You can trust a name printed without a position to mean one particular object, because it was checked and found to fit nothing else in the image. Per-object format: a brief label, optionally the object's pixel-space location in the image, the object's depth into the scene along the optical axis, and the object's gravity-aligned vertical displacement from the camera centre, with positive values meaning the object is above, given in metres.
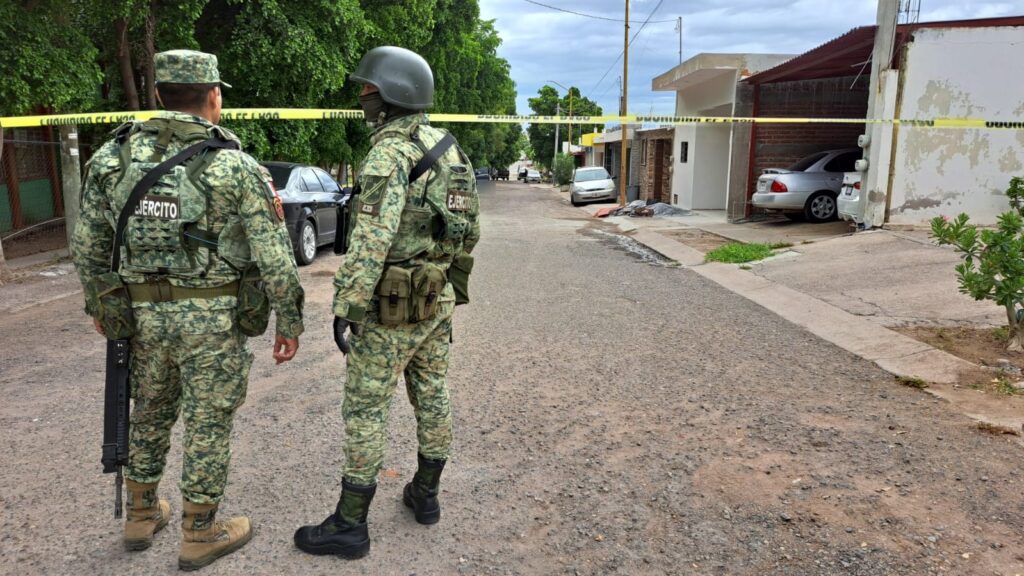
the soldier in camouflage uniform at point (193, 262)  2.46 -0.37
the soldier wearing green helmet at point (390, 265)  2.53 -0.39
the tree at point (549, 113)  63.78 +4.18
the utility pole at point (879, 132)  10.82 +0.48
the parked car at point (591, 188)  25.86 -1.00
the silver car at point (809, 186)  13.95 -0.44
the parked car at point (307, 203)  9.48 -0.66
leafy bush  4.98 -0.64
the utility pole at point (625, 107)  23.88 +1.82
